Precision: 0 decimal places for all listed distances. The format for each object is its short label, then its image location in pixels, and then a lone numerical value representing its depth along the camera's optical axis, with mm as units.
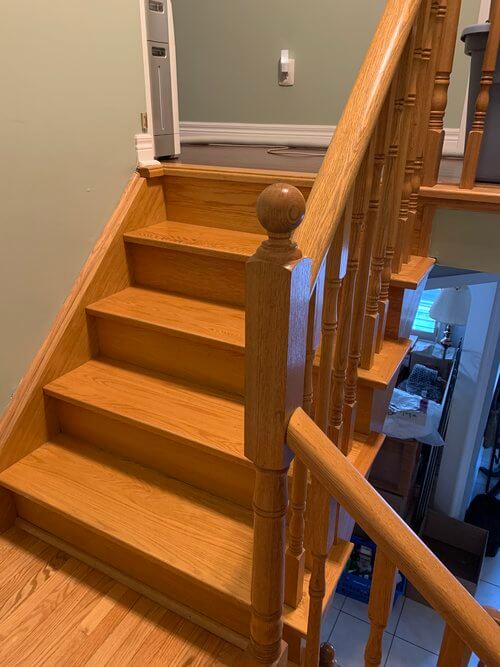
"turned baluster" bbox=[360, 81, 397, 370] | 1271
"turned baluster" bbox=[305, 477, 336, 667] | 1003
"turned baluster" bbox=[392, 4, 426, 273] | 1339
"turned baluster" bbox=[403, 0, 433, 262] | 1355
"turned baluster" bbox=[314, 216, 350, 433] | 1014
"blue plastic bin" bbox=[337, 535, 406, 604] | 3914
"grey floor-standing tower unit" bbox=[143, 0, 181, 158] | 2006
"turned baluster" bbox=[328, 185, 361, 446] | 1187
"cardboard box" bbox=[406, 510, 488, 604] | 3992
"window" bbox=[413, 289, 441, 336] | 5688
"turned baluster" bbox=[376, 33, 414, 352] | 1291
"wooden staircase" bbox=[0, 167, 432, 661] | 1414
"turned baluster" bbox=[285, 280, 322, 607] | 937
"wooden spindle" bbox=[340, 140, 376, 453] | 1174
